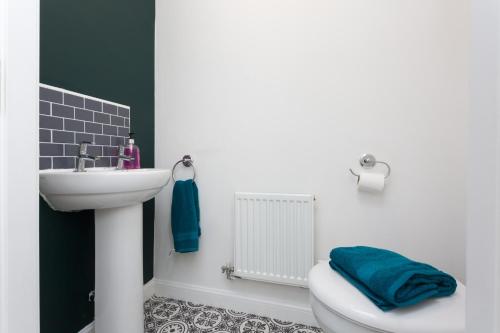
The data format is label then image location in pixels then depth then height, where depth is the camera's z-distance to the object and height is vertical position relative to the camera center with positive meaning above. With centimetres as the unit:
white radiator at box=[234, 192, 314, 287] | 142 -40
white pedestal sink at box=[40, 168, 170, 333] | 104 -38
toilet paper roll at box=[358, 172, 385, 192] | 128 -8
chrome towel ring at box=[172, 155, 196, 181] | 168 +1
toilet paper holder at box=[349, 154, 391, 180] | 134 +2
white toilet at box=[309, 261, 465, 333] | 72 -43
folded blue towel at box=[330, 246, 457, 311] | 78 -36
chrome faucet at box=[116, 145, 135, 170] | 139 +3
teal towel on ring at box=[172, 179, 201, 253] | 159 -33
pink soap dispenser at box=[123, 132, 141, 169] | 146 +6
